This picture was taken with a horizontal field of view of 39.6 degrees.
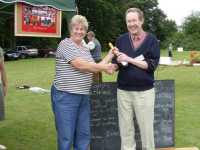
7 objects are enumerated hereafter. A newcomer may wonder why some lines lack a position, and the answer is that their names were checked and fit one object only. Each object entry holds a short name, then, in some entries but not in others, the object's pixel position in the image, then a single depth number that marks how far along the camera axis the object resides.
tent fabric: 3.14
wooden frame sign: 3.19
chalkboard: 3.27
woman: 2.76
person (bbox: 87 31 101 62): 6.87
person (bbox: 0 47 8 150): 3.40
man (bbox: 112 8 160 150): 2.81
